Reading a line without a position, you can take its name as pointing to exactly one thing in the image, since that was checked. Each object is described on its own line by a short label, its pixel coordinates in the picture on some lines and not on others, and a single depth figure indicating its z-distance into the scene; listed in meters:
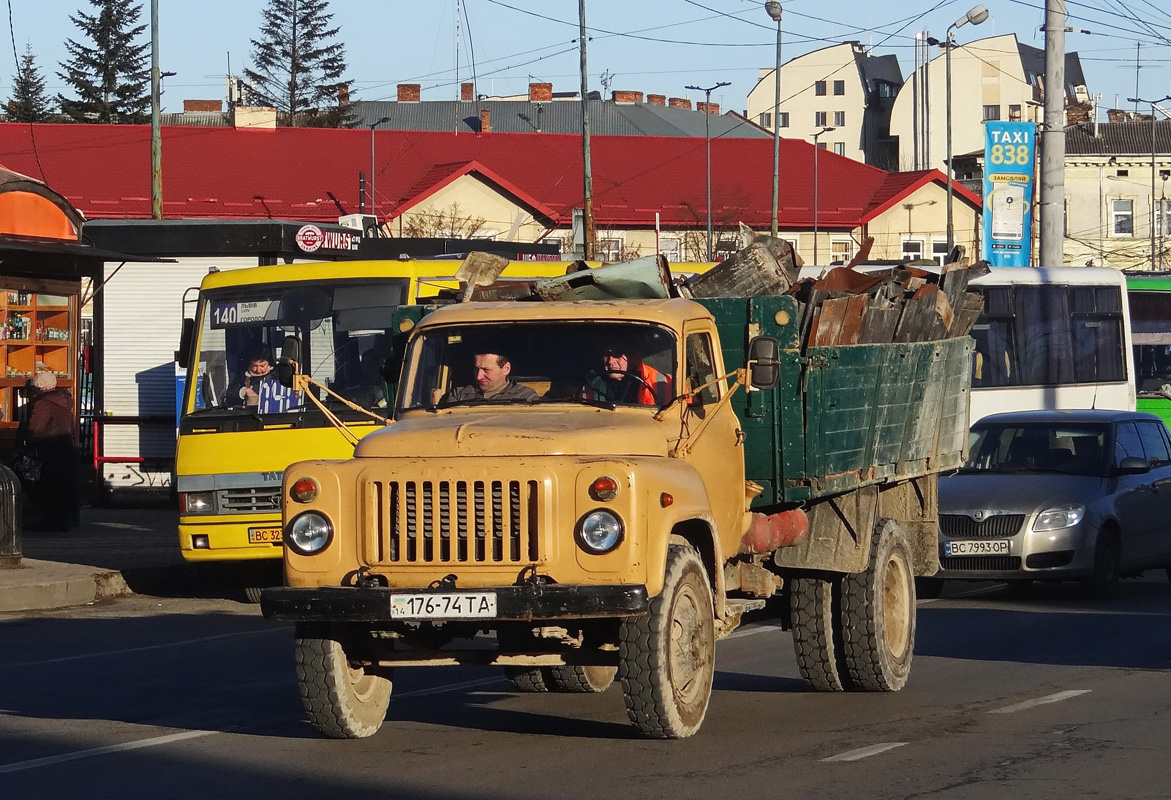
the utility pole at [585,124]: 38.44
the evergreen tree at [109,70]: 101.62
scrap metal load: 9.88
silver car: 16.20
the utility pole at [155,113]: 38.53
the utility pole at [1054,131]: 25.33
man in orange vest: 8.94
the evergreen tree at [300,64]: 106.38
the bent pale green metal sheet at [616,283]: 9.83
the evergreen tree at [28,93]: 104.38
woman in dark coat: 21.03
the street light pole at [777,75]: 47.47
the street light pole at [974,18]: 35.91
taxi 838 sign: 28.92
